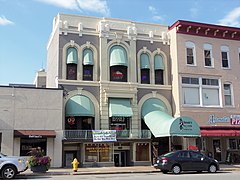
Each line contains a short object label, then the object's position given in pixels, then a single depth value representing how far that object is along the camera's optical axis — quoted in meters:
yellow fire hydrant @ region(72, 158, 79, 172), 21.67
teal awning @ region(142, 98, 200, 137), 25.34
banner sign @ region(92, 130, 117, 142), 26.58
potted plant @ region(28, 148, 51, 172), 21.23
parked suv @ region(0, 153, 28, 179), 17.41
